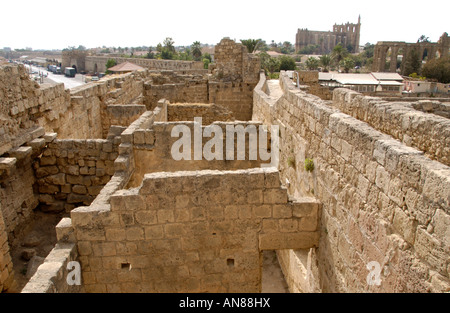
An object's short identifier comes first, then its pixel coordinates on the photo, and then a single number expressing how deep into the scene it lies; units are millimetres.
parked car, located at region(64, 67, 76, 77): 56100
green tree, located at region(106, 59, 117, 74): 57300
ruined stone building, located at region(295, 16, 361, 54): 146000
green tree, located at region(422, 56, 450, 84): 49691
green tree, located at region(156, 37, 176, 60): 72938
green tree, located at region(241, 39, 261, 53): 37281
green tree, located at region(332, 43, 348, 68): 70625
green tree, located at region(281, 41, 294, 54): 137925
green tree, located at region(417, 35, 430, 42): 93325
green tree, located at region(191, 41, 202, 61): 71000
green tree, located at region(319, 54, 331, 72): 61312
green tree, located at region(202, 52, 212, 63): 71538
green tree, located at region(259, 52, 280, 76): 52438
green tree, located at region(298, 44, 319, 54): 144375
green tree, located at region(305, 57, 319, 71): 59759
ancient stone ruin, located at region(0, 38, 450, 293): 2854
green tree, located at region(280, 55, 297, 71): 57781
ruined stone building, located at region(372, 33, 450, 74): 65688
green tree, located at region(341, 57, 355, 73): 60375
